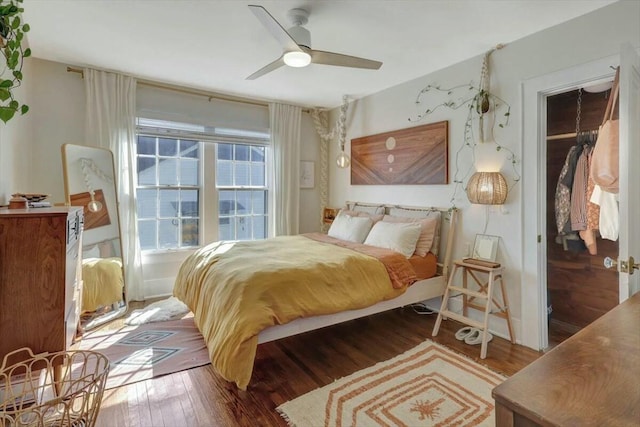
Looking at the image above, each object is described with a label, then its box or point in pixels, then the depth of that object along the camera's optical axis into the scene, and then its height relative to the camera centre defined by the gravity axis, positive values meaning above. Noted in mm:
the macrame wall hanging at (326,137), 4531 +1076
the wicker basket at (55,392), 1011 -692
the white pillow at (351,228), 3633 -219
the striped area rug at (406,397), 1810 -1164
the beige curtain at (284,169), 4535 +571
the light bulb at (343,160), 4414 +675
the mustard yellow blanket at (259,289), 1976 -587
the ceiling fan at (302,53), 2135 +1095
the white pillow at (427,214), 3318 -60
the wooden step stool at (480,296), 2578 -787
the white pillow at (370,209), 3987 +0
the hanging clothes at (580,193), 2779 +129
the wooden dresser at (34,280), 1452 -317
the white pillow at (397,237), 3102 -275
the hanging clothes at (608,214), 2520 -49
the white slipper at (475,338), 2707 -1100
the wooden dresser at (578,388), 621 -386
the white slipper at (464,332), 2791 -1106
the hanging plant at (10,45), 1188 +639
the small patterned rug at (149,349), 2291 -1121
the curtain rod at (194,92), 3385 +1448
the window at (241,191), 4348 +255
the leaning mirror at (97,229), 3066 -195
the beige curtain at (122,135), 3408 +809
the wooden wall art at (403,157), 3383 +613
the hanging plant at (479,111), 2844 +881
